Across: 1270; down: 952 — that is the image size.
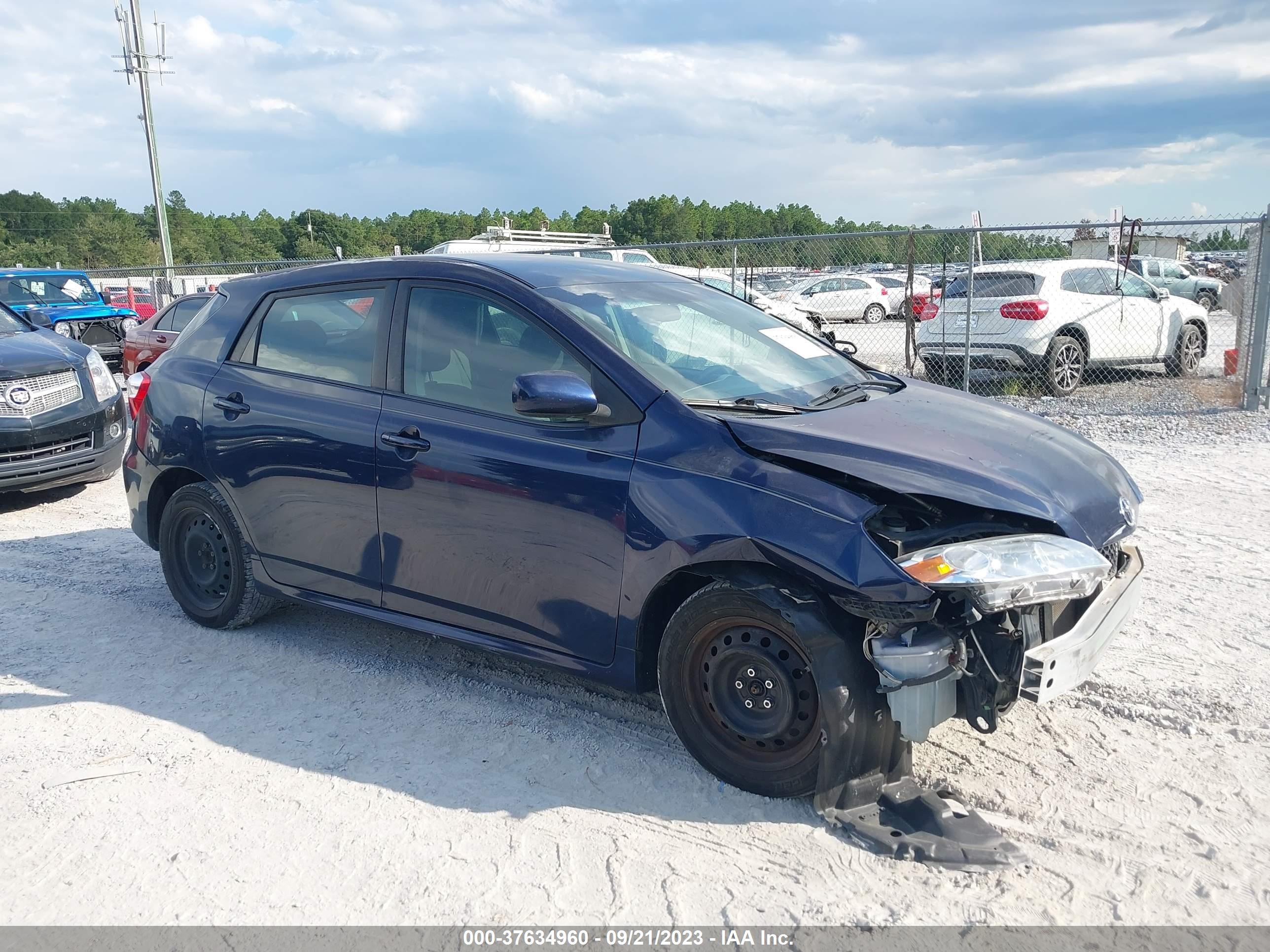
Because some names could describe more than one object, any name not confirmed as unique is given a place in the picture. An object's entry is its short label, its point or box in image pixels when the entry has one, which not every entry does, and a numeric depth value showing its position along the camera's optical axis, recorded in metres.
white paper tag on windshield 4.61
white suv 12.13
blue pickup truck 16.88
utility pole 26.59
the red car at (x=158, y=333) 12.08
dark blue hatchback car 3.20
